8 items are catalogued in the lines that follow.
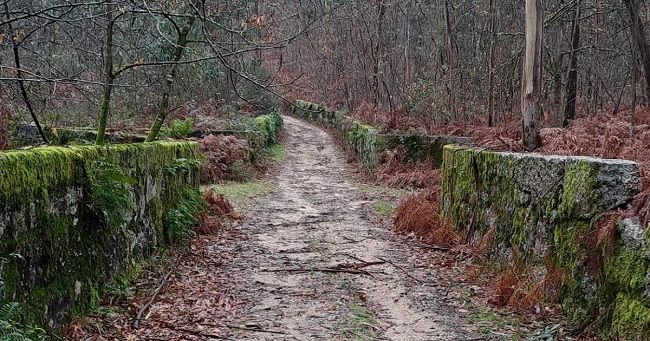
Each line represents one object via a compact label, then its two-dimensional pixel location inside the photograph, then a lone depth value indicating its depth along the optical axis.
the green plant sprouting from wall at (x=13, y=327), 3.27
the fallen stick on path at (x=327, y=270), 7.02
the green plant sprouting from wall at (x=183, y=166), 8.49
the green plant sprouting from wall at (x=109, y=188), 5.35
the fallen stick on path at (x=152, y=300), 5.08
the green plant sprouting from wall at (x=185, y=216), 8.26
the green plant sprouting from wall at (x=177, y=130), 11.36
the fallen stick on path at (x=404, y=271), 6.77
